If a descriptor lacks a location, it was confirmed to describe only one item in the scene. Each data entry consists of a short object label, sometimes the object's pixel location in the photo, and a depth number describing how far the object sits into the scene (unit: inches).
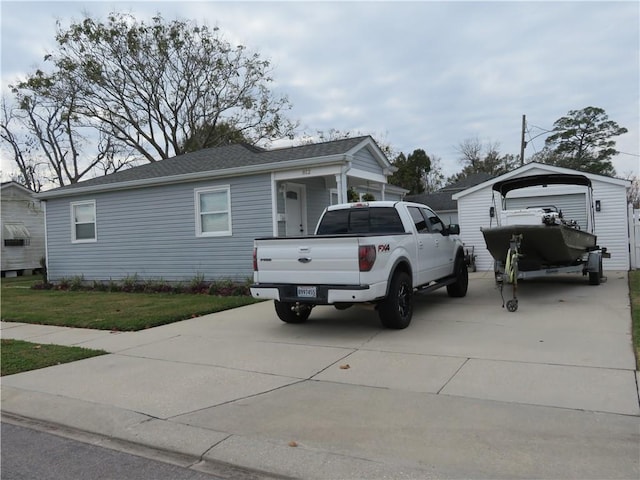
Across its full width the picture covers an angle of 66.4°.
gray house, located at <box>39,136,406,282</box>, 524.4
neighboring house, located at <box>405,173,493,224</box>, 1144.8
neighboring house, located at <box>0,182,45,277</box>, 946.1
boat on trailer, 372.5
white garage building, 599.8
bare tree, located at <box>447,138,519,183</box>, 1904.5
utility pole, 1258.5
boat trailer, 338.0
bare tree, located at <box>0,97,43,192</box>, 1424.1
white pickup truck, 268.7
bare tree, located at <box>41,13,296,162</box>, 1149.1
